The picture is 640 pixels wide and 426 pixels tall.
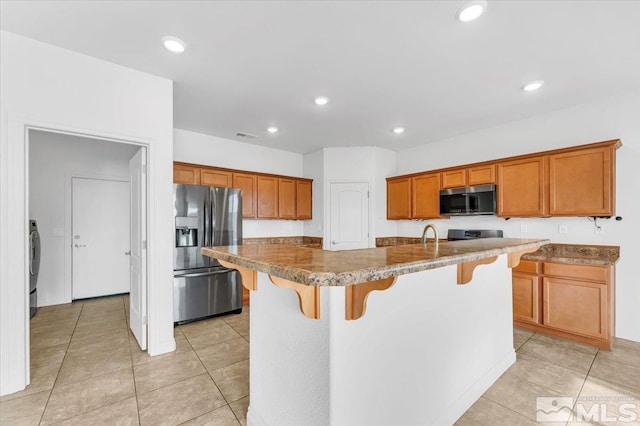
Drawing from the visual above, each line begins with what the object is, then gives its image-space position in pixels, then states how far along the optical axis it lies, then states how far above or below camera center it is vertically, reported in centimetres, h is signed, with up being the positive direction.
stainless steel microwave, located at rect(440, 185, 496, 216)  379 +16
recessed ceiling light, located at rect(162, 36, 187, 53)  212 +129
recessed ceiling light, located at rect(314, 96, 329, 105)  313 +126
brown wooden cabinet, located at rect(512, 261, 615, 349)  276 -93
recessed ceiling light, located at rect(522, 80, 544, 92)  274 +125
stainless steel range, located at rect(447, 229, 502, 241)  401 -32
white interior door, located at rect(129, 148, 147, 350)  266 -31
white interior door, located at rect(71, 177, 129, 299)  440 -38
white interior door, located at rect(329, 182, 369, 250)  508 -5
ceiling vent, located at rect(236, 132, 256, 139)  442 +123
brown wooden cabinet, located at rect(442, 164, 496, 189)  381 +51
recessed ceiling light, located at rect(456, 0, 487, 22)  175 +128
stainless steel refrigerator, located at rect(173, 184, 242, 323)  344 -45
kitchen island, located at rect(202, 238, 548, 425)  110 -60
